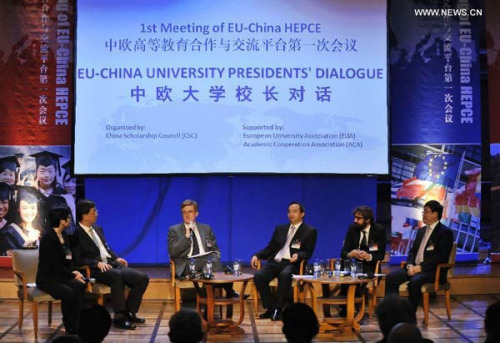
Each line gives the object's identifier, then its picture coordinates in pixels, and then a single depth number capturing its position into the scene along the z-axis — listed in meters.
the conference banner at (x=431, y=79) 9.06
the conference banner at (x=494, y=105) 9.20
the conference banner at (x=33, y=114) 8.93
